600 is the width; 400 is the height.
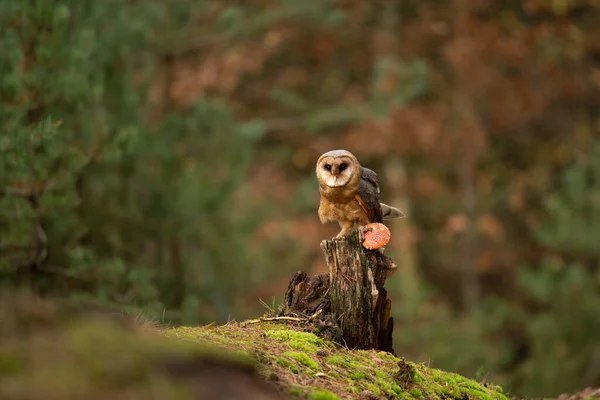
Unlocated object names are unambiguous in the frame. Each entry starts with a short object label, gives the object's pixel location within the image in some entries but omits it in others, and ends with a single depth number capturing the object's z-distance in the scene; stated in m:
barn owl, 12.08
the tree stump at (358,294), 10.84
